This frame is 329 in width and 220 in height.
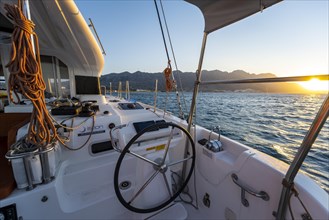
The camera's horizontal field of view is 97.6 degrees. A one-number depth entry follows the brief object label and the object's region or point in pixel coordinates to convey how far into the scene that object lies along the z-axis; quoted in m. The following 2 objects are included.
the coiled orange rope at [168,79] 1.65
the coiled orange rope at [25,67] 0.62
